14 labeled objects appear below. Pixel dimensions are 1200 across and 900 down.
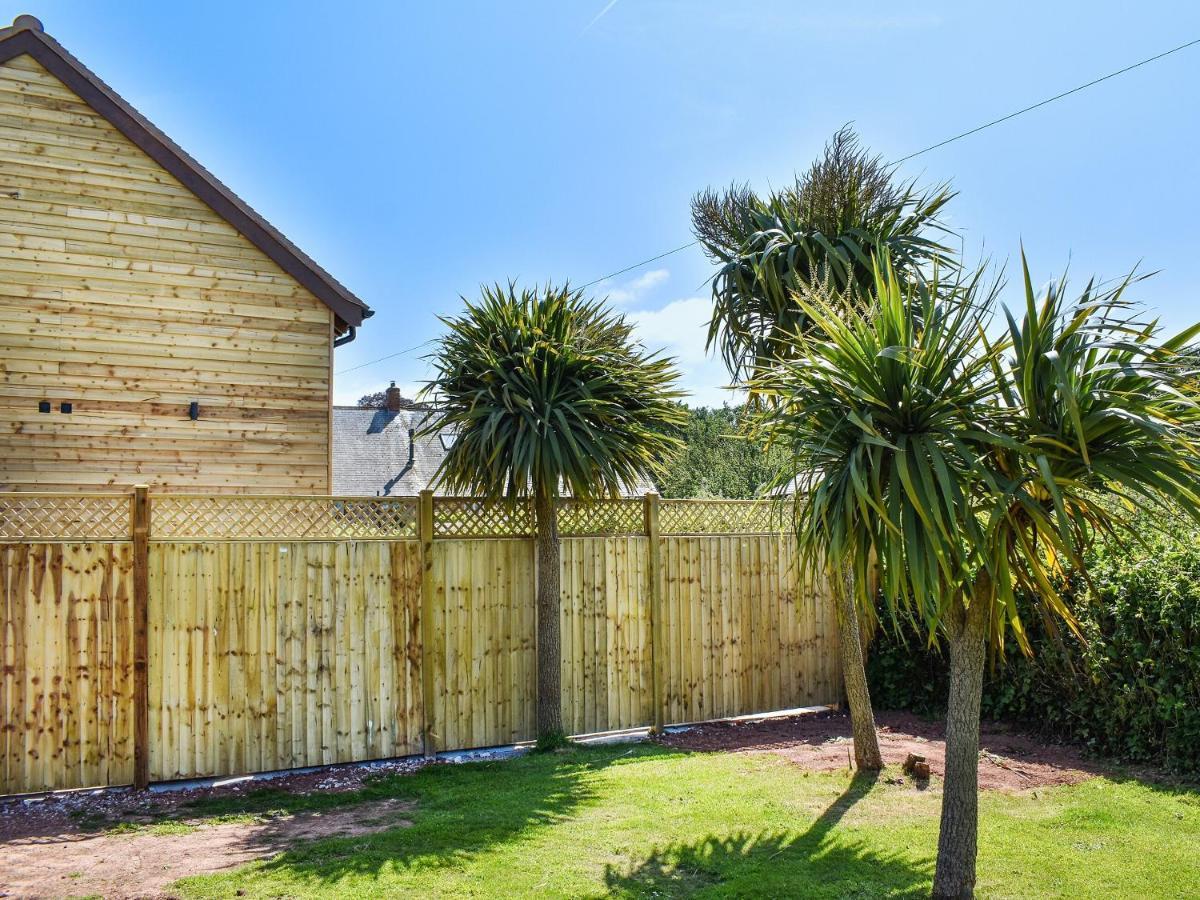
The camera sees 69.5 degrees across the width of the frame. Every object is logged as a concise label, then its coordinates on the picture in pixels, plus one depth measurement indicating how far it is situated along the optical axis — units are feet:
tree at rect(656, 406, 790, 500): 52.06
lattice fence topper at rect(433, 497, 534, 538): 23.34
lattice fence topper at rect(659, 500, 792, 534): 26.50
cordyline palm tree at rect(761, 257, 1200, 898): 10.73
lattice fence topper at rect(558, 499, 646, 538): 24.94
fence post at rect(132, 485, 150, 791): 19.74
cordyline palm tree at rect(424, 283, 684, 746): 22.47
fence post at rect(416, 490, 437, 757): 22.72
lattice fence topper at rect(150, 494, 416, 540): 20.54
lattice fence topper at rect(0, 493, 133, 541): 19.30
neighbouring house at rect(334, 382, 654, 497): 60.44
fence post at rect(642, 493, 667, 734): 25.71
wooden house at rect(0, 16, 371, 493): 25.17
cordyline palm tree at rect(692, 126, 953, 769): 20.40
